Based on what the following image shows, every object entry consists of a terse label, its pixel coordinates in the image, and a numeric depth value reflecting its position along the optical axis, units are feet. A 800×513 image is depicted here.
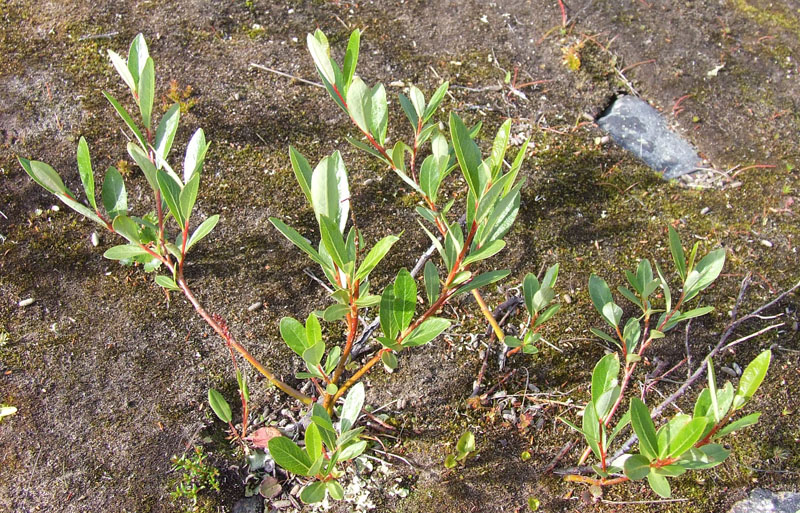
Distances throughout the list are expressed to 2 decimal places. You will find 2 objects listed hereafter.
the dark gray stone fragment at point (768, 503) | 1.90
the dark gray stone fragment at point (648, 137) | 2.52
